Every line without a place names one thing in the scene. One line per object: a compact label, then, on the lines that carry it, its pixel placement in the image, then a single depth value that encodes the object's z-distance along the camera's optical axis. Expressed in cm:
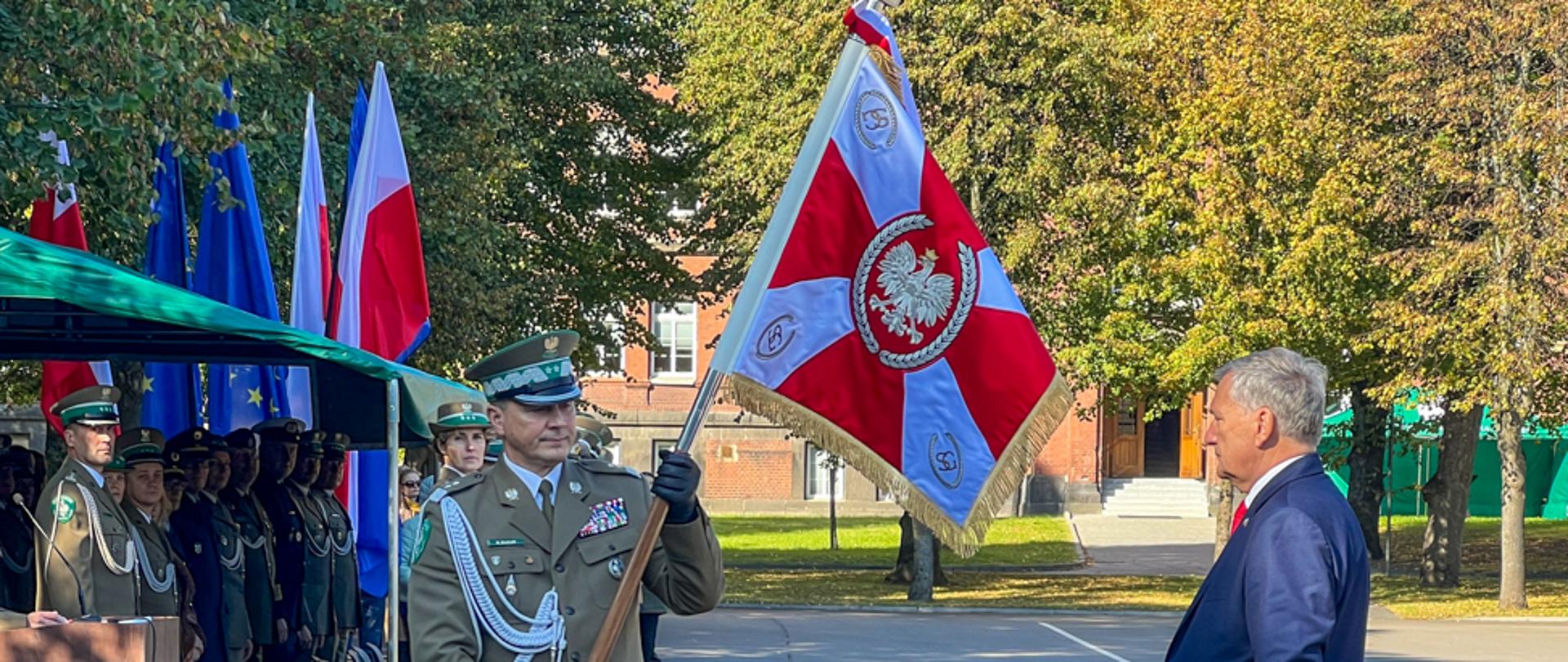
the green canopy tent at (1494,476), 4394
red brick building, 4991
